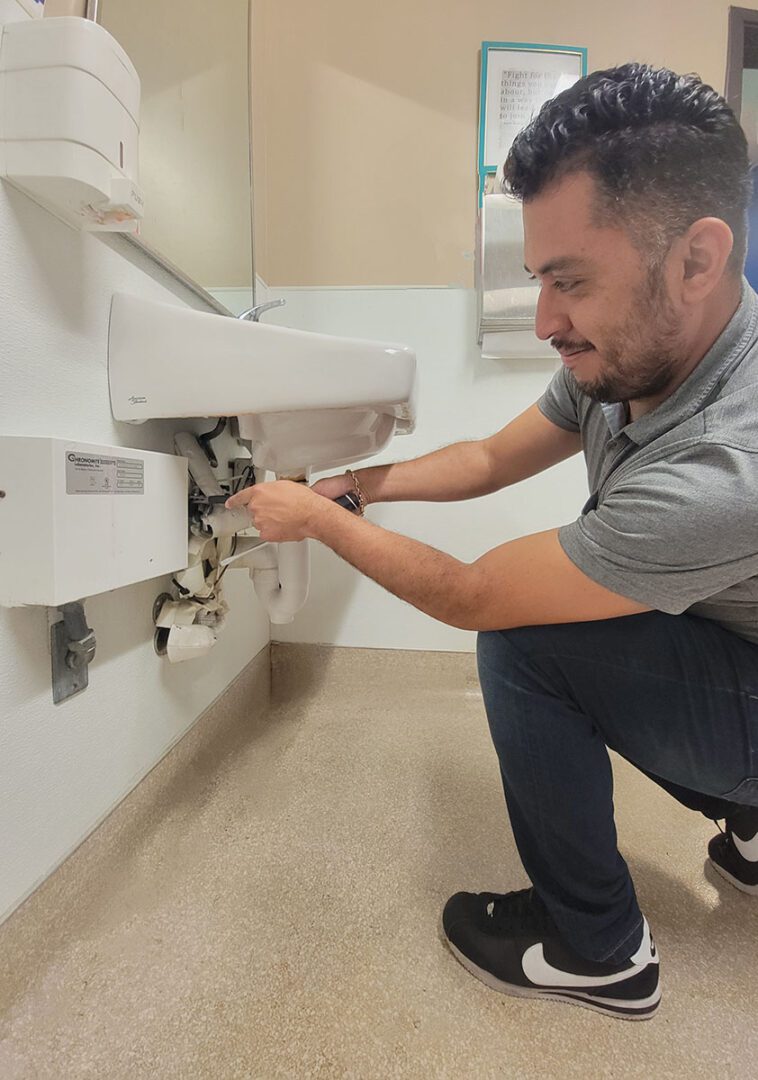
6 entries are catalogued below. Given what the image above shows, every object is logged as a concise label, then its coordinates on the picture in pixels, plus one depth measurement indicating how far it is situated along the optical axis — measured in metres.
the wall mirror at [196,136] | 0.81
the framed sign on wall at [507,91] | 1.28
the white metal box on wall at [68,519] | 0.49
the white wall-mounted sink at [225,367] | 0.65
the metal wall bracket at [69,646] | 0.59
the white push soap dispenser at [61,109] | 0.47
